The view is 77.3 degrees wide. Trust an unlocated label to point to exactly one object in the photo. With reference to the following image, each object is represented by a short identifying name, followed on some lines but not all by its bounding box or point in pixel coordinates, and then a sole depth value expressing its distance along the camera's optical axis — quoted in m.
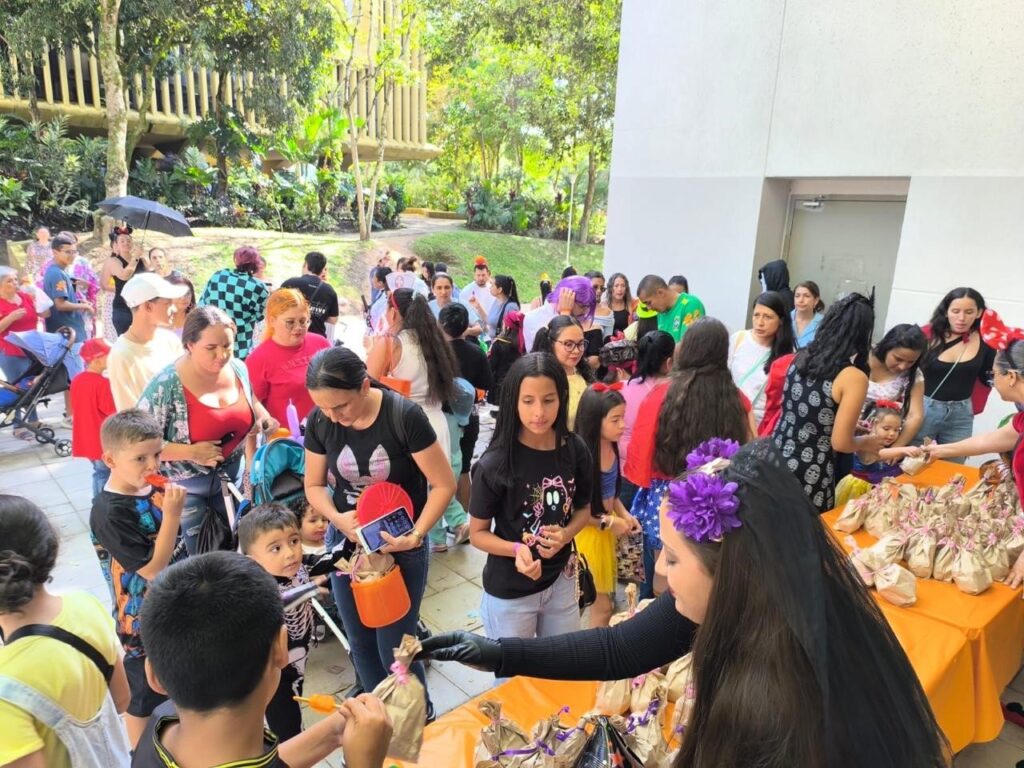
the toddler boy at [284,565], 2.30
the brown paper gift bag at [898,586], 2.56
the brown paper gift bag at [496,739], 1.66
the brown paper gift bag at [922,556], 2.78
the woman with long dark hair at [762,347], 4.44
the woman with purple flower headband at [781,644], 1.08
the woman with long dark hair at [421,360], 3.89
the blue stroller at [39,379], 6.00
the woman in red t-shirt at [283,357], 3.67
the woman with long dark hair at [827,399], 3.16
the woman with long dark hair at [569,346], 3.52
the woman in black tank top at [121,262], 6.52
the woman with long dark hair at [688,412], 2.80
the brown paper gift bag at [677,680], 1.95
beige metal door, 7.38
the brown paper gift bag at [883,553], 2.75
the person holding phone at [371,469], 2.43
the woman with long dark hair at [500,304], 7.25
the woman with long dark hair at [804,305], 5.82
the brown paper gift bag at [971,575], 2.66
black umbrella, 8.08
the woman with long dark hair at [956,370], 4.62
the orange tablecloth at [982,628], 2.45
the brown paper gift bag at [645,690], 1.94
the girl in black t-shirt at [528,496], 2.40
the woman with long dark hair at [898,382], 3.76
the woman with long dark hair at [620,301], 6.95
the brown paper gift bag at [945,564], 2.76
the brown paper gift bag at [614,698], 1.96
